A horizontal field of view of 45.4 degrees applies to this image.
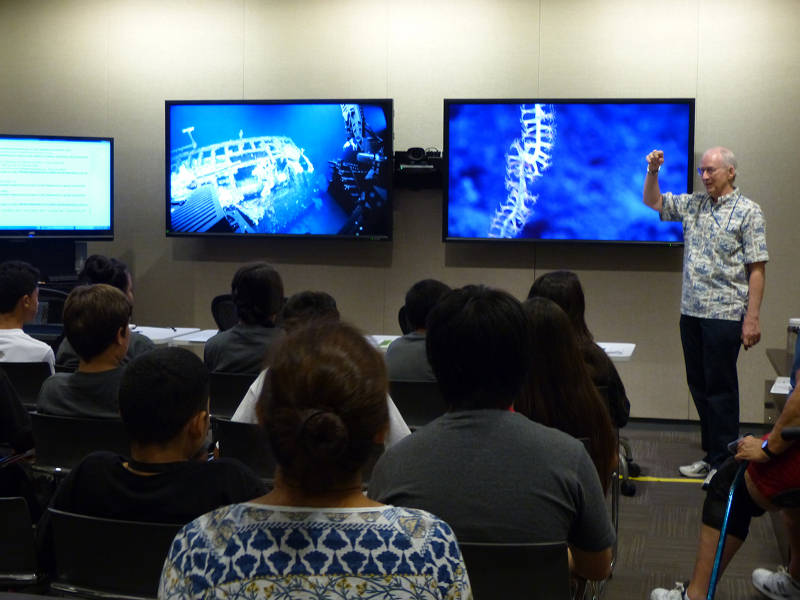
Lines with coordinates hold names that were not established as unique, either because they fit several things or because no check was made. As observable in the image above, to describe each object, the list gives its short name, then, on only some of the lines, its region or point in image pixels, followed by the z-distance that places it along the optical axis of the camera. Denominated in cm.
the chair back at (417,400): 345
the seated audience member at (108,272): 476
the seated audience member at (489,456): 177
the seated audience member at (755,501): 292
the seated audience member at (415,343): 366
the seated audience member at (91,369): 290
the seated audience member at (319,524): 125
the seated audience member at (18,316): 371
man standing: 485
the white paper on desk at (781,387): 362
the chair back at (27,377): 356
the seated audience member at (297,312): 311
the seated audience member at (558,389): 255
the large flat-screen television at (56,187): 652
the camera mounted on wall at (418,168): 636
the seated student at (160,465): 190
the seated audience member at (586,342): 337
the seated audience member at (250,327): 377
